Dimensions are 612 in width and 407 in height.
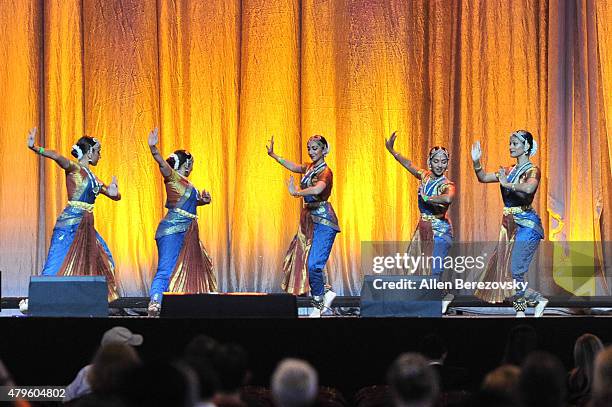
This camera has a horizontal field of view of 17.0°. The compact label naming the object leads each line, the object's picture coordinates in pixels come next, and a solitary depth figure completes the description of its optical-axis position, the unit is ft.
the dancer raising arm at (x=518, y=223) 44.49
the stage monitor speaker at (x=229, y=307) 39.57
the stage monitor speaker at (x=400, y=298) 40.66
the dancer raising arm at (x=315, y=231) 49.31
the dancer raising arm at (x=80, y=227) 48.90
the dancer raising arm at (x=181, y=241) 50.17
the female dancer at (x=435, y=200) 48.67
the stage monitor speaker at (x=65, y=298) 40.48
